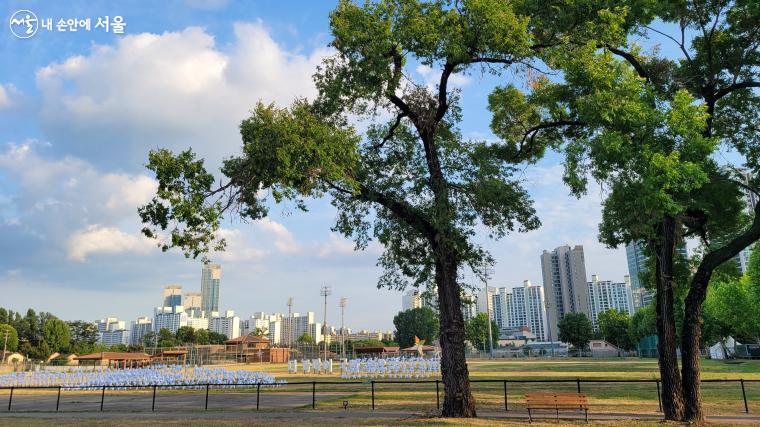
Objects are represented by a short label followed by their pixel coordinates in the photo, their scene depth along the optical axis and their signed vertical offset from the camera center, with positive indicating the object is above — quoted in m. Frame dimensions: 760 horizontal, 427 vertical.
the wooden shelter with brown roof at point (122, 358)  62.67 -3.22
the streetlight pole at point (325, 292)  91.99 +6.75
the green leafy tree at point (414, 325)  131.88 +0.99
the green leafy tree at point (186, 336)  113.56 -0.75
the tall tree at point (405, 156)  13.21 +5.02
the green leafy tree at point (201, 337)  115.64 -1.02
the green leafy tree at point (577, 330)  100.50 -0.74
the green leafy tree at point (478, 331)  124.31 -0.77
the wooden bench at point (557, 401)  14.11 -2.05
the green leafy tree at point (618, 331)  99.00 -1.07
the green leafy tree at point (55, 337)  88.81 -0.39
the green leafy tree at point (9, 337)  81.81 -0.26
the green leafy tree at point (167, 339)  106.16 -1.37
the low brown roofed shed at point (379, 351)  85.85 -3.80
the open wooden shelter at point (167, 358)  68.90 -3.68
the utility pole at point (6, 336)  76.99 -0.08
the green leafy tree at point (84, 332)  106.82 +0.44
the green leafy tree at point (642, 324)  68.56 +0.10
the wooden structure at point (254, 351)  83.94 -3.26
